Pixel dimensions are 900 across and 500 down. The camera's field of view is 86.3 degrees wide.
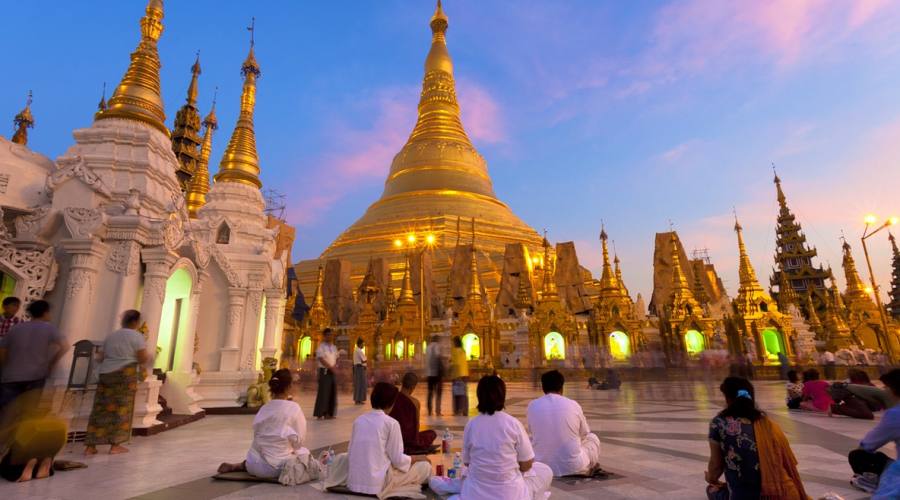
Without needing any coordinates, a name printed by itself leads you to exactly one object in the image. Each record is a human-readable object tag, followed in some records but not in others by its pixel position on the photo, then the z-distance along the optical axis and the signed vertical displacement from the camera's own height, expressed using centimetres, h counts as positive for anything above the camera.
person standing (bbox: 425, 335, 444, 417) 937 +10
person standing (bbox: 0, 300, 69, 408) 471 +25
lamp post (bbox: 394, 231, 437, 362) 3703 +1016
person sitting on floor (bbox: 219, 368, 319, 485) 431 -64
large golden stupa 4153 +1579
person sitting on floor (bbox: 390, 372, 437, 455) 549 -59
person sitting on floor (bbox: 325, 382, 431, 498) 384 -66
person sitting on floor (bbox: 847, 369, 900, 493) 346 -61
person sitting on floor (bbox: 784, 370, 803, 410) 952 -52
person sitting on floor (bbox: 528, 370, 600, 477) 426 -58
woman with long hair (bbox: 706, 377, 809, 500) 295 -54
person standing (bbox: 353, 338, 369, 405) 1137 -12
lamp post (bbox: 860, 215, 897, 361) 1583 +378
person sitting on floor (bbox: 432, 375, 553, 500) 311 -53
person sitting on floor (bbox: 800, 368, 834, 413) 885 -51
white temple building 749 +225
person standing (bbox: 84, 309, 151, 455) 579 -2
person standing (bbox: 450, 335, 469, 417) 947 -10
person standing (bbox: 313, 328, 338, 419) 884 -10
